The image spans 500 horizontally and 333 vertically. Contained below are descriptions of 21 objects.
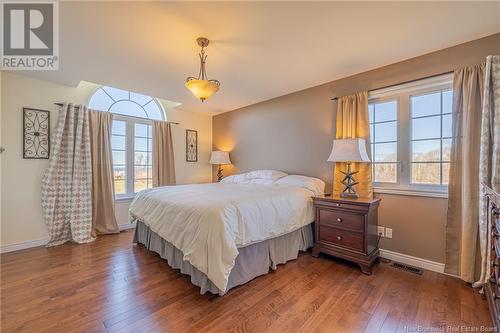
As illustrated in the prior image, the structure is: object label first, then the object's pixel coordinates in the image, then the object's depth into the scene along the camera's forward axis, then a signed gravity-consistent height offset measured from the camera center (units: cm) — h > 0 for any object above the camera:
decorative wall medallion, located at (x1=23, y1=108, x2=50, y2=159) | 285 +39
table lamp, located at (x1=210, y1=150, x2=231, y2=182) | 440 +14
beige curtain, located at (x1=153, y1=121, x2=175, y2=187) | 401 +16
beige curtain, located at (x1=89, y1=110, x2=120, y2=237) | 332 -20
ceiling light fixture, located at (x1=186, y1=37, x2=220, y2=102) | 200 +75
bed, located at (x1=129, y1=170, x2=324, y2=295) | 168 -60
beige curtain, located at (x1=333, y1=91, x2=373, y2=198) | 265 +47
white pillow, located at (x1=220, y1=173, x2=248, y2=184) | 370 -28
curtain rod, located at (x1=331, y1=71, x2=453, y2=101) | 218 +94
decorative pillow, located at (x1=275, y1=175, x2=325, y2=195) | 285 -26
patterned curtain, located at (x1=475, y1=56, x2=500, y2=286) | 180 +17
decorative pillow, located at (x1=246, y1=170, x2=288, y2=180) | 339 -17
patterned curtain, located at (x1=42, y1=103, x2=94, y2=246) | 294 -28
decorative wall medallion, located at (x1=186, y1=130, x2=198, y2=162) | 458 +39
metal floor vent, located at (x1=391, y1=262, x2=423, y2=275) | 221 -110
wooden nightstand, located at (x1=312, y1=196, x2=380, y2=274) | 219 -72
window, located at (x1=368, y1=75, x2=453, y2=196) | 226 +35
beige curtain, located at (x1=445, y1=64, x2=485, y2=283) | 195 -10
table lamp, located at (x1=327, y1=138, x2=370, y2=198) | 244 +12
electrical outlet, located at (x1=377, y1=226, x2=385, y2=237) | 256 -80
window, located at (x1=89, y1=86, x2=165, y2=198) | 365 +50
